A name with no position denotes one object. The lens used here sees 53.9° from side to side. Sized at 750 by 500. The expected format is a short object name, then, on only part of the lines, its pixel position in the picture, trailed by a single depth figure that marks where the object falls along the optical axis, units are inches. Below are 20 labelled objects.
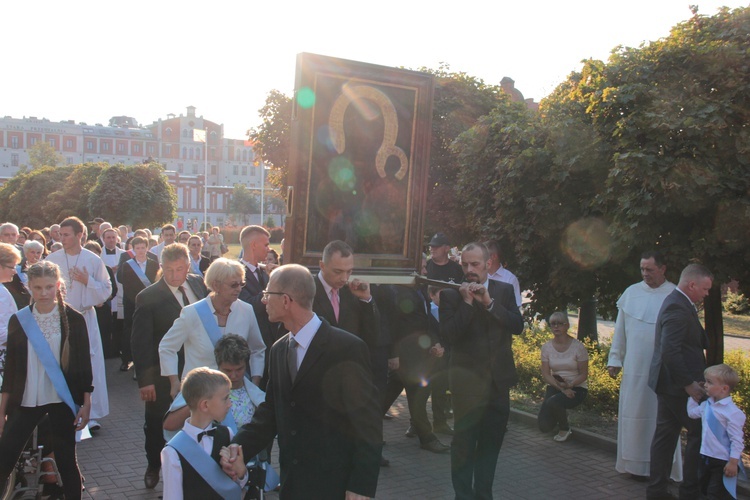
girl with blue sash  211.6
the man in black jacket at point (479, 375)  217.3
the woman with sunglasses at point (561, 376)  325.7
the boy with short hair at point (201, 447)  150.6
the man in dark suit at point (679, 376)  238.4
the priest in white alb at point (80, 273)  326.3
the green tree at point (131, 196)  1425.9
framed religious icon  217.8
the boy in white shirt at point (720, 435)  222.2
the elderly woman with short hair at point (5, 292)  232.5
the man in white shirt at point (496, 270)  307.9
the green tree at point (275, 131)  759.7
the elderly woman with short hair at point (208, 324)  212.4
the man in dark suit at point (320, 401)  140.9
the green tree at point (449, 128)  547.2
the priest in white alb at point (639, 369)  272.5
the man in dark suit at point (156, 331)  239.8
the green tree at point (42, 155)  3280.0
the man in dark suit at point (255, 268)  261.0
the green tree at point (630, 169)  276.7
